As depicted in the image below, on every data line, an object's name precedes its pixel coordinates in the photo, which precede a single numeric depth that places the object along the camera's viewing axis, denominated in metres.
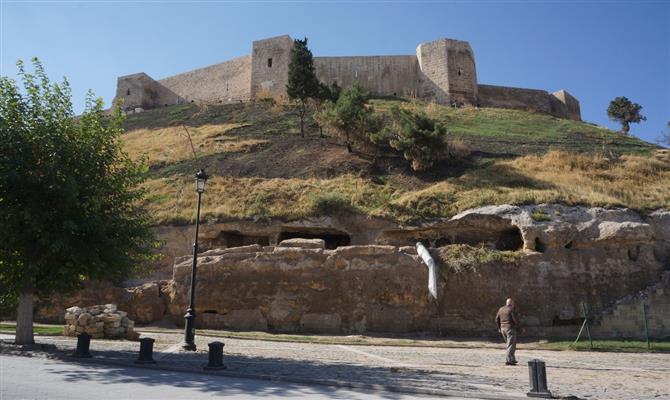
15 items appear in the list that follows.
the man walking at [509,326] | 10.45
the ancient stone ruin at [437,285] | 16.52
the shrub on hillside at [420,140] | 25.59
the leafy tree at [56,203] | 10.98
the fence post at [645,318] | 13.92
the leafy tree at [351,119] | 27.44
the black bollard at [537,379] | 6.82
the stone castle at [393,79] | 46.53
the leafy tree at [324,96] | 35.91
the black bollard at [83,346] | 9.98
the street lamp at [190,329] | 11.71
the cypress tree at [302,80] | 35.34
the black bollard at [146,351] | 9.38
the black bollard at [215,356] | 8.76
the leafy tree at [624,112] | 45.09
